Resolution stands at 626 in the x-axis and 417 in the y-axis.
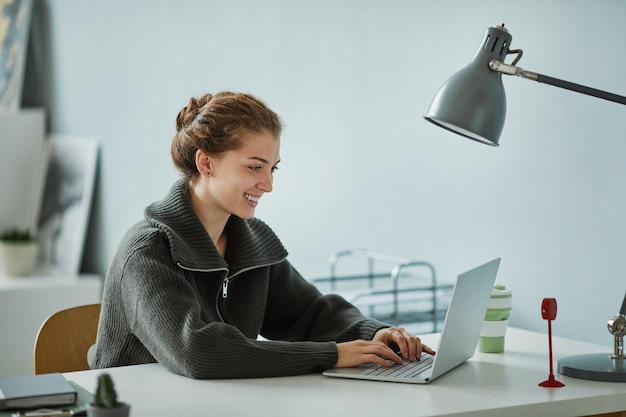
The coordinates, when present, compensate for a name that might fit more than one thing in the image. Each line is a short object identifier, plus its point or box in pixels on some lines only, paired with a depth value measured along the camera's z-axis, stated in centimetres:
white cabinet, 564
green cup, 325
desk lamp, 297
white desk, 277
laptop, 295
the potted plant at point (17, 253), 610
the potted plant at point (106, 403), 258
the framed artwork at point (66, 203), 623
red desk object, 301
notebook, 274
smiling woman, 300
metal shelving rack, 403
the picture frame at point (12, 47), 660
